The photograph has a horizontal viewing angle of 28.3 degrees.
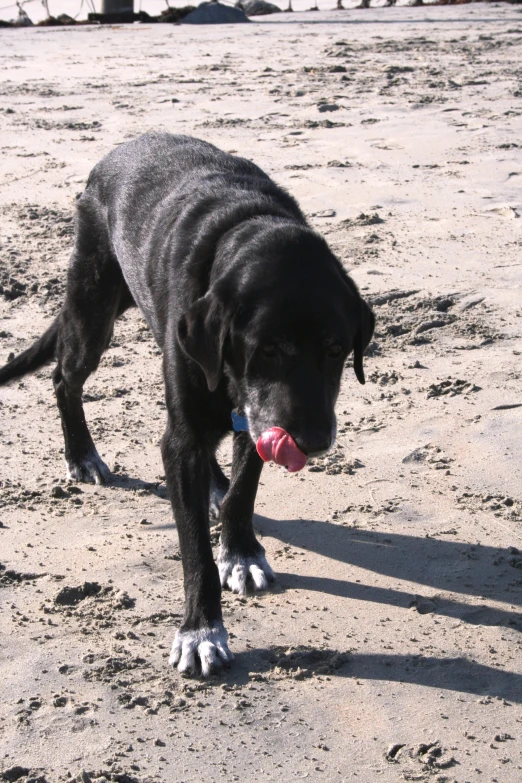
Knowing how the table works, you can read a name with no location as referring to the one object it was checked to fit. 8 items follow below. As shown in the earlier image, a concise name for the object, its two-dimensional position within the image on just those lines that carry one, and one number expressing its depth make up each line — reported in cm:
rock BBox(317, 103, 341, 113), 1009
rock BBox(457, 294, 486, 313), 619
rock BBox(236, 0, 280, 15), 1864
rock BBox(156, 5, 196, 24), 1745
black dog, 332
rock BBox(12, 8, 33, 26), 1753
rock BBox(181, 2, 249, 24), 1700
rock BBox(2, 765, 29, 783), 290
